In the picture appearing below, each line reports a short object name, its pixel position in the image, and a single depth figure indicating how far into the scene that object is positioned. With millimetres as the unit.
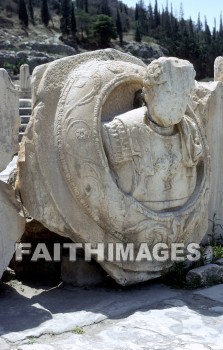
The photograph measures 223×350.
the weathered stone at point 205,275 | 3477
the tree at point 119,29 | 58156
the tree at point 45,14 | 57281
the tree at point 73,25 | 56625
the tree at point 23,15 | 54500
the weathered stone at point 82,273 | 3500
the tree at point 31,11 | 56844
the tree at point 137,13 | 69100
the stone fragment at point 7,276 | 3563
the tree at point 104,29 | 55312
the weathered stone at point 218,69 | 5061
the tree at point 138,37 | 59500
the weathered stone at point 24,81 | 18016
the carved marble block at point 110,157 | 3209
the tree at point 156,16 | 68500
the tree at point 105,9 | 64500
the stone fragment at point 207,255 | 3714
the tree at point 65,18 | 56406
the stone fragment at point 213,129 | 4137
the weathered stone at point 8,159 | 3168
